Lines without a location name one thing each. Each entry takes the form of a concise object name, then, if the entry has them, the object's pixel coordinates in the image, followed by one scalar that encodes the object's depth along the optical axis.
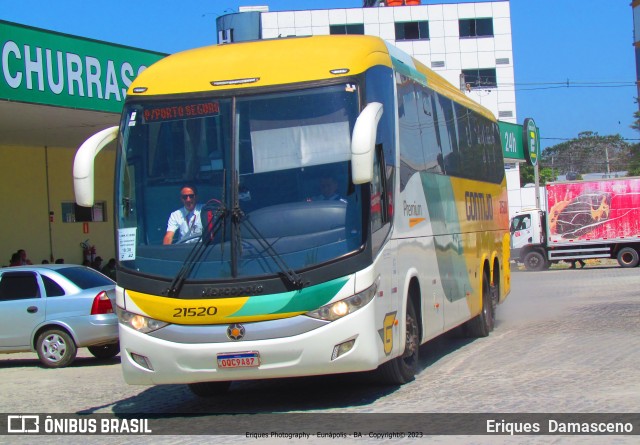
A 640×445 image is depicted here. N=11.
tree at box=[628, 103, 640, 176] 69.50
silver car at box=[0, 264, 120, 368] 14.20
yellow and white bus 8.46
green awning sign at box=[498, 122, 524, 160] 43.12
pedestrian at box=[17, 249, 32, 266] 21.72
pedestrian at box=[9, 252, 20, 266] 21.89
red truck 35.88
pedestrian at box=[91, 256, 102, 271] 25.31
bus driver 8.72
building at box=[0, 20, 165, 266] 17.28
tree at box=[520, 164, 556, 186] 92.98
